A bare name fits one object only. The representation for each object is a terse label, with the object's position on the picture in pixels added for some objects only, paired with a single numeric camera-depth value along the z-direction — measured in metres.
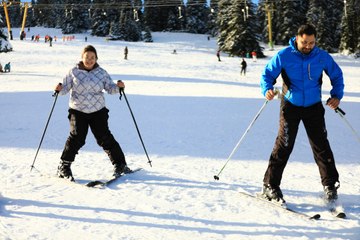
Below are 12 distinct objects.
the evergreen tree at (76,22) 81.25
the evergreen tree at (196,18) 82.00
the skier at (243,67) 26.71
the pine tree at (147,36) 68.06
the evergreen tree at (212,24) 75.68
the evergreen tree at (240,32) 47.22
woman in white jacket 4.44
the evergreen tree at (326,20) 55.22
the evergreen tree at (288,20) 61.12
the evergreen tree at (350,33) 52.59
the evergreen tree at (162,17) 84.25
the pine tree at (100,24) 76.44
